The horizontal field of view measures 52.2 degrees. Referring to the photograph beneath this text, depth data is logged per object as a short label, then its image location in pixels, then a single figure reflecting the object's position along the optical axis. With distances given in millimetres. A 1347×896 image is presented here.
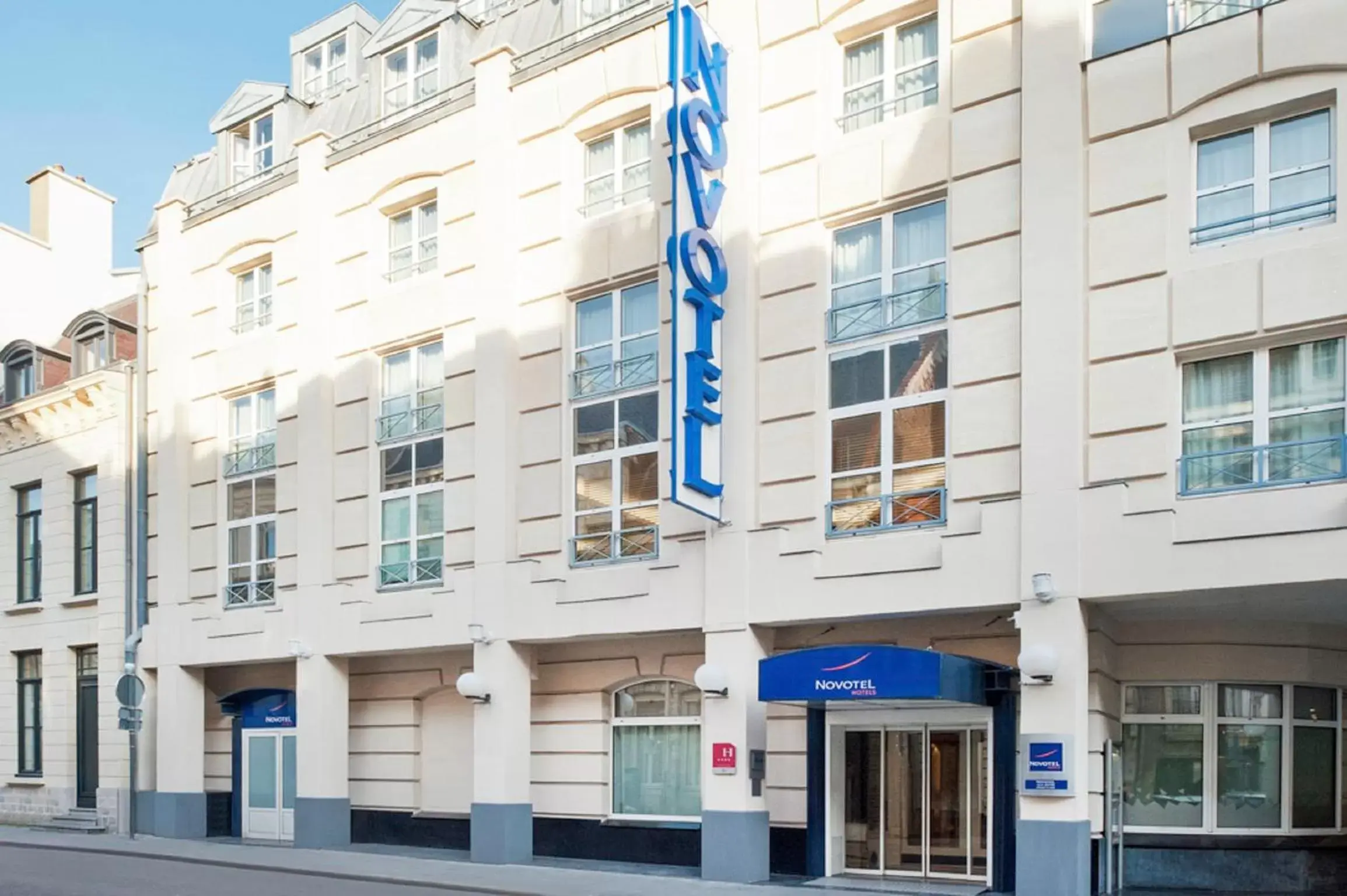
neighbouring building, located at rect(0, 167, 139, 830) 26469
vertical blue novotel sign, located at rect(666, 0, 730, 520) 16703
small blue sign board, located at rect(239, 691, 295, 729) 23859
